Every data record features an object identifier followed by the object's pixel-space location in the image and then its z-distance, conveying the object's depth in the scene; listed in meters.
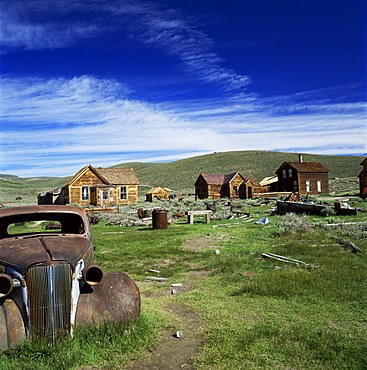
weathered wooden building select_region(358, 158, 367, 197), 40.00
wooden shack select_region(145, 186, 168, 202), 48.66
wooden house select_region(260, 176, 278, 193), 50.21
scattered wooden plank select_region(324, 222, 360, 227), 13.93
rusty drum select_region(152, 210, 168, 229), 17.67
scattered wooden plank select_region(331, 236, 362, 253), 9.39
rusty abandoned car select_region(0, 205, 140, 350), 4.07
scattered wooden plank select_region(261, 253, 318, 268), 8.29
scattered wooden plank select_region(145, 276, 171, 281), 8.13
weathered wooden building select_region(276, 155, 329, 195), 47.25
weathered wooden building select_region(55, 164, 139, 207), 36.75
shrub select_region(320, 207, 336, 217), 18.58
